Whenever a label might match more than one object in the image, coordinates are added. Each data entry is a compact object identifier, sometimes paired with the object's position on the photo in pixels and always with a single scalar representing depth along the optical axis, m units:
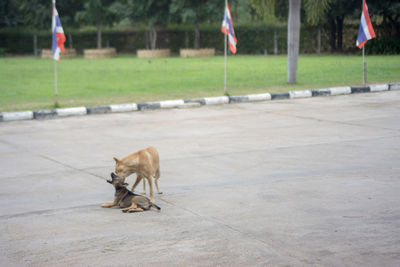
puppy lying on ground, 6.16
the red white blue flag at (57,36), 15.16
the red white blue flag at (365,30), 18.41
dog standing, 6.22
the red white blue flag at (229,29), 17.53
